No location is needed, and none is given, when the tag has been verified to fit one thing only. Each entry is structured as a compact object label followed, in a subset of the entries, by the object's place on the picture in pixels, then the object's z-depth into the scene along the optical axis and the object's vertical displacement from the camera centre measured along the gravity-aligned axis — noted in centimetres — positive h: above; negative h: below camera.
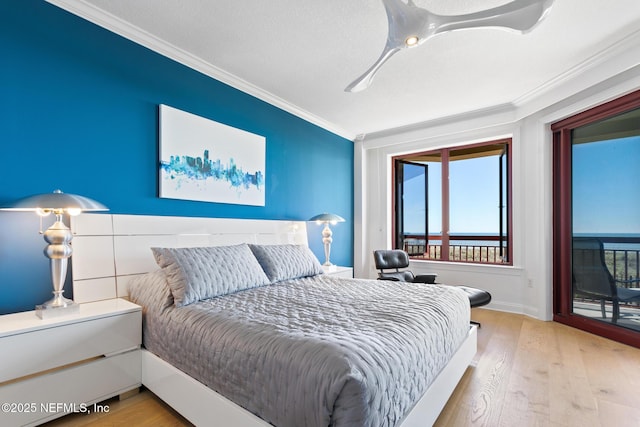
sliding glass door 291 -5
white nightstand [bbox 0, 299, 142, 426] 154 -79
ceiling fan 159 +108
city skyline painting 264 +54
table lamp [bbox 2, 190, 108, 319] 171 -10
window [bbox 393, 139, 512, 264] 437 +19
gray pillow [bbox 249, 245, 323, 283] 274 -42
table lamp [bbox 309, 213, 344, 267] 386 -15
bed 116 -57
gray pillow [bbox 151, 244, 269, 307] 199 -38
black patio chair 299 -66
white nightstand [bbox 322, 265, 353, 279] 364 -66
